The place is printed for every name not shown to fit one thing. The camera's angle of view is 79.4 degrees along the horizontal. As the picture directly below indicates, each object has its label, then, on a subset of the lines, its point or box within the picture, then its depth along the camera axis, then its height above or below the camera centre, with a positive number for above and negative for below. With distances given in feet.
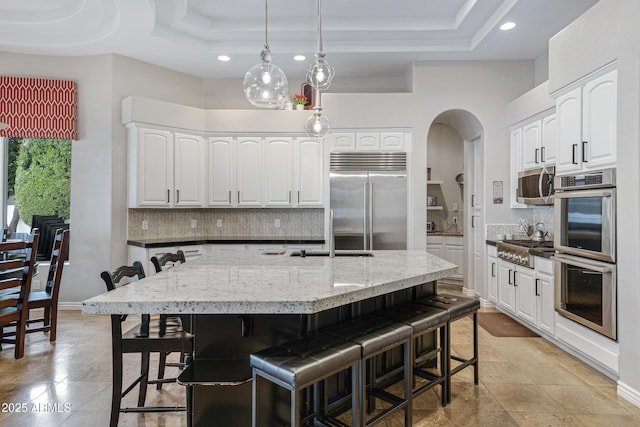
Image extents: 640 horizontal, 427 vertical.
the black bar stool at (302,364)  5.30 -2.18
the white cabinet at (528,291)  12.01 -2.71
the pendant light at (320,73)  9.48 +3.47
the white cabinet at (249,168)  17.97 +2.09
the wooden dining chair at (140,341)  6.54 -2.21
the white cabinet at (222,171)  18.01 +1.95
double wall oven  9.15 -0.92
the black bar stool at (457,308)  8.48 -2.17
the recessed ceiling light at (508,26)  13.74 +6.78
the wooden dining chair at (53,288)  12.12 -2.43
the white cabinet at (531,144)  14.34 +2.65
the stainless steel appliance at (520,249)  12.90 -1.29
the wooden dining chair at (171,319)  7.27 -2.12
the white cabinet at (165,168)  16.15 +1.93
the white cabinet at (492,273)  15.65 -2.50
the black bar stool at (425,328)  7.50 -2.28
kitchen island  5.47 -1.27
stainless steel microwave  13.42 +0.99
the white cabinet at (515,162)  15.78 +2.12
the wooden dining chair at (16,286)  10.64 -2.19
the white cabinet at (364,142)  17.08 +3.16
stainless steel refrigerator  16.57 +0.60
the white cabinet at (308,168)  17.87 +2.08
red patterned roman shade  15.62 +4.29
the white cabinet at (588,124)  9.29 +2.34
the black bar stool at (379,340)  6.31 -2.16
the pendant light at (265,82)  8.55 +2.92
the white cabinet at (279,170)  17.90 +1.99
